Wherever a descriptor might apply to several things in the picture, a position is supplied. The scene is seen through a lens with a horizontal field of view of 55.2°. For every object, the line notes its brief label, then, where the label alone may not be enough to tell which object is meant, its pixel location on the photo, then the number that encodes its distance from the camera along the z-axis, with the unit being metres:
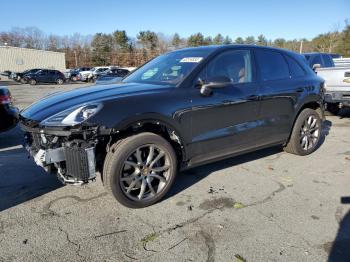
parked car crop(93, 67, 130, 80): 31.60
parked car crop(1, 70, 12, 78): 34.16
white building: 40.35
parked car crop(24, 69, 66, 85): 30.31
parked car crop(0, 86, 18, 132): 5.89
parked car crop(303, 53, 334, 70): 13.30
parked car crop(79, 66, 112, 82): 36.25
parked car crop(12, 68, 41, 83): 30.73
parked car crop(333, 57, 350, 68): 13.73
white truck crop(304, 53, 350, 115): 8.70
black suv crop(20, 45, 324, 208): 3.37
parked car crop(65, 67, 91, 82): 36.03
